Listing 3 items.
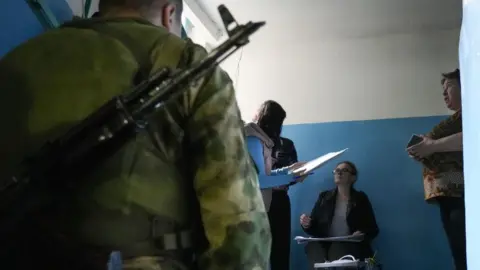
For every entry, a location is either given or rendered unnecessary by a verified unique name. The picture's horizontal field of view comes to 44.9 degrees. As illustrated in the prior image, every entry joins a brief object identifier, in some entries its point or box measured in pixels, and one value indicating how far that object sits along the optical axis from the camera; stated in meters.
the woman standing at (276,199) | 2.65
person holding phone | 2.02
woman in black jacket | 3.30
